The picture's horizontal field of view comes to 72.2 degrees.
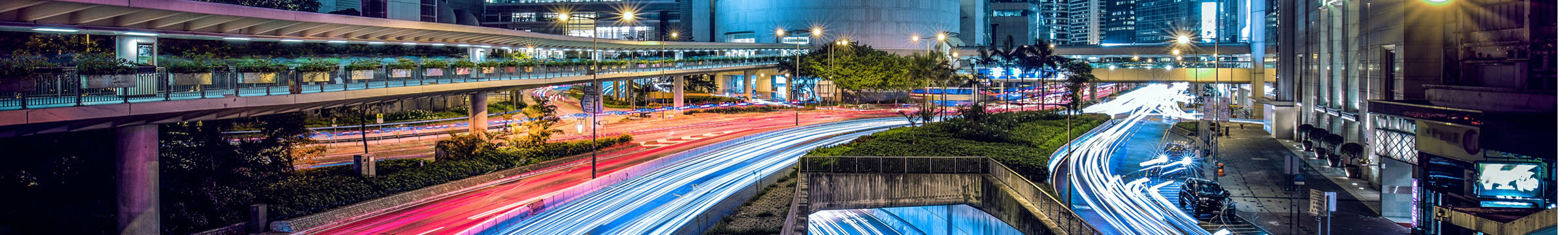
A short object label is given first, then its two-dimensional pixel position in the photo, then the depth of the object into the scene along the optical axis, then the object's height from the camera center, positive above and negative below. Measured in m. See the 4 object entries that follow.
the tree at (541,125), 42.44 -0.70
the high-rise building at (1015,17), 195.88 +16.48
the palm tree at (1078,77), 71.38 +2.19
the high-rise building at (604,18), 140.38 +12.29
